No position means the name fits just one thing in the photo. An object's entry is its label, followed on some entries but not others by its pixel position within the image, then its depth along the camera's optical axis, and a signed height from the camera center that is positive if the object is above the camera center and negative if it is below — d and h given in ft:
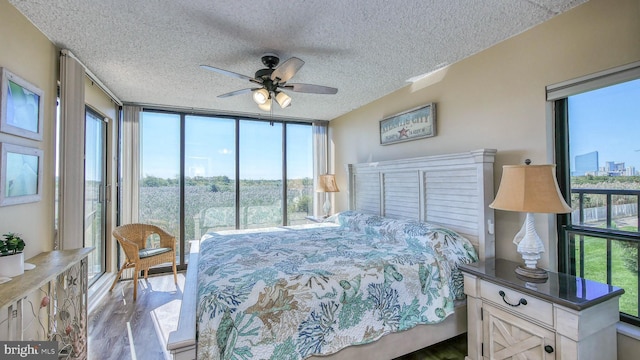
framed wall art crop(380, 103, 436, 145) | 9.98 +2.22
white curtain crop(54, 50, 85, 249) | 7.89 +0.83
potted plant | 5.11 -1.37
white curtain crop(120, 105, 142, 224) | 13.08 +0.94
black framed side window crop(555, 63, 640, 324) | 5.72 -0.01
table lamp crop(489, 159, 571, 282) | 5.57 -0.38
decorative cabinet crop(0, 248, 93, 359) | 6.17 -3.04
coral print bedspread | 5.08 -2.30
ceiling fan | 7.92 +2.89
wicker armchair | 10.86 -2.83
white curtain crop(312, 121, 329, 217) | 17.06 +1.52
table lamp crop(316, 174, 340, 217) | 14.87 -0.12
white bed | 5.95 -0.89
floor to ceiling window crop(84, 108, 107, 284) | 10.52 -0.28
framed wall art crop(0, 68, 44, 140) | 5.70 +1.72
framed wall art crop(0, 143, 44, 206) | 5.75 +0.20
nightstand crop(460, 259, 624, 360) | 4.92 -2.67
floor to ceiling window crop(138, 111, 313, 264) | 14.11 +0.49
